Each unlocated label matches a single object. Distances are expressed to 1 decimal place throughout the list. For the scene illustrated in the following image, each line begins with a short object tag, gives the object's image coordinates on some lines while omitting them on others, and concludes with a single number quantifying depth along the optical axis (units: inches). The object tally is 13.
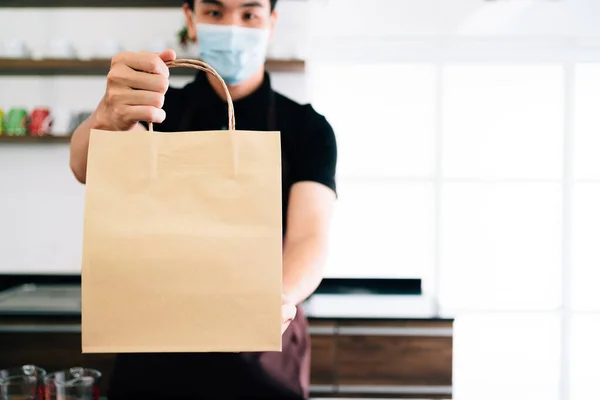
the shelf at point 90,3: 102.1
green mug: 98.8
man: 46.9
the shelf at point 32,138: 97.7
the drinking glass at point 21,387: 28.6
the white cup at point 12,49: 98.2
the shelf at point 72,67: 96.3
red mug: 97.9
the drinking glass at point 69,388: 28.0
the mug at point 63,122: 97.5
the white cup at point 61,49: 97.6
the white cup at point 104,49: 97.3
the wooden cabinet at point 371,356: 79.1
